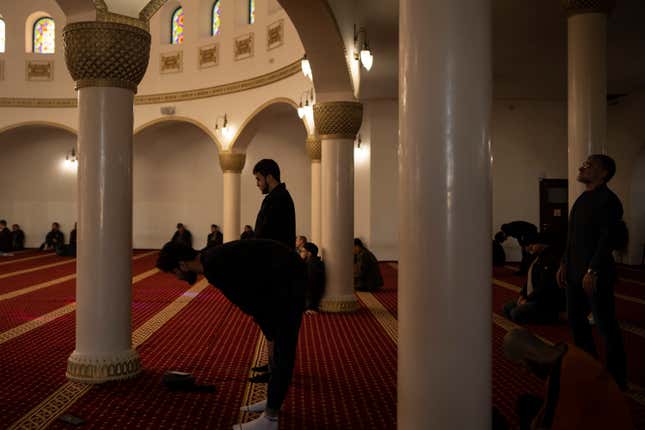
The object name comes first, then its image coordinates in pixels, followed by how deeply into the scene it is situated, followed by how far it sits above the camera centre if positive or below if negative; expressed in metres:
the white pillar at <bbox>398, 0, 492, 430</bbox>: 1.92 -0.02
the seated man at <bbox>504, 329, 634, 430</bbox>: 1.78 -0.53
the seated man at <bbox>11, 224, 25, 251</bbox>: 15.69 -0.48
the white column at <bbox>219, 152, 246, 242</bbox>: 12.20 +0.57
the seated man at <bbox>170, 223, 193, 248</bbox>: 14.73 -0.38
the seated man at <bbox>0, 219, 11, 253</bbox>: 14.44 -0.49
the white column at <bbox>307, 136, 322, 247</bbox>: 10.23 +0.62
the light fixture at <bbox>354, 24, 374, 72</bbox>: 6.05 +1.86
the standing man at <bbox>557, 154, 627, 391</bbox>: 3.21 -0.24
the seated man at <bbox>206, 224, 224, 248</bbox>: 14.08 -0.41
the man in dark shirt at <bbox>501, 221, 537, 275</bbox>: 6.27 -0.18
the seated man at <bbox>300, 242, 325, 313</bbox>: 6.32 -0.67
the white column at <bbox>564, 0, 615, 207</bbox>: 5.29 +1.20
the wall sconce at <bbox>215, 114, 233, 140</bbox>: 12.32 +1.86
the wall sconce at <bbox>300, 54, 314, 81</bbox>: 6.45 +1.65
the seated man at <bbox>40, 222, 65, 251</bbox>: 15.42 -0.50
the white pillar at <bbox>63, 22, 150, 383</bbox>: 3.80 +0.14
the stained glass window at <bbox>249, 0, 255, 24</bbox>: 11.80 +4.20
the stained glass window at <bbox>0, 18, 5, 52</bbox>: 14.23 +4.44
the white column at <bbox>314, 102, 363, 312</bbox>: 6.51 +0.29
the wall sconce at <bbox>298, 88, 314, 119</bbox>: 9.42 +1.83
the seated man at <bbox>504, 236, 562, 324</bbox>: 5.69 -0.71
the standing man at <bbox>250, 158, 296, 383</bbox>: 3.39 +0.05
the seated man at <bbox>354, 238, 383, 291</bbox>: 8.08 -0.73
